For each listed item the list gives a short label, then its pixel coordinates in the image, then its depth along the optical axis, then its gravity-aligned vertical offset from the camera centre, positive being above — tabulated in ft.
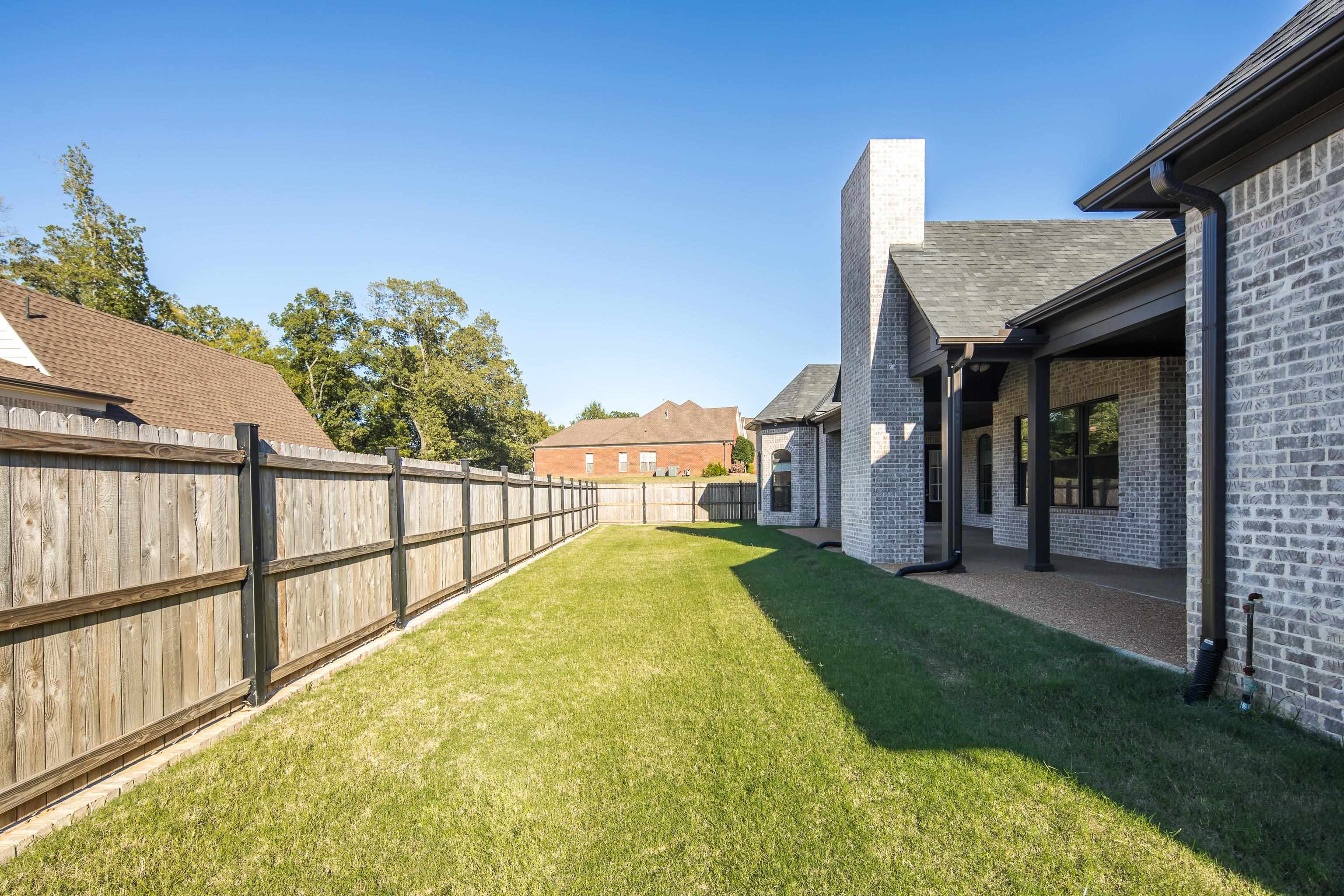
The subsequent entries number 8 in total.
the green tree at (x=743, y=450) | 151.64 -1.52
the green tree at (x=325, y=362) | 119.03 +16.93
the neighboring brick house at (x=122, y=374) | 35.63 +5.54
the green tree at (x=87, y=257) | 82.33 +27.28
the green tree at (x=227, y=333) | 106.22 +20.77
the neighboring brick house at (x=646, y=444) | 162.81 +0.36
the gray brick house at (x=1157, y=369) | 11.41 +2.65
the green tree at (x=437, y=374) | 118.62 +14.33
